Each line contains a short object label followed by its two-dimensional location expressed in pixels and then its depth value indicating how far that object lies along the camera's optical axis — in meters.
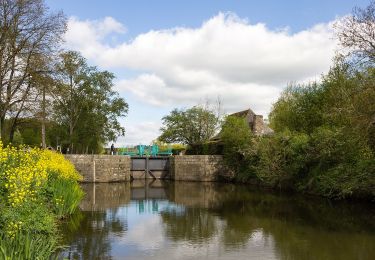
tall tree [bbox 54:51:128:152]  38.44
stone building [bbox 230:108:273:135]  43.03
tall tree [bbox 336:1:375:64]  16.58
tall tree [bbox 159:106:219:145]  47.47
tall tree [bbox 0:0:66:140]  20.23
